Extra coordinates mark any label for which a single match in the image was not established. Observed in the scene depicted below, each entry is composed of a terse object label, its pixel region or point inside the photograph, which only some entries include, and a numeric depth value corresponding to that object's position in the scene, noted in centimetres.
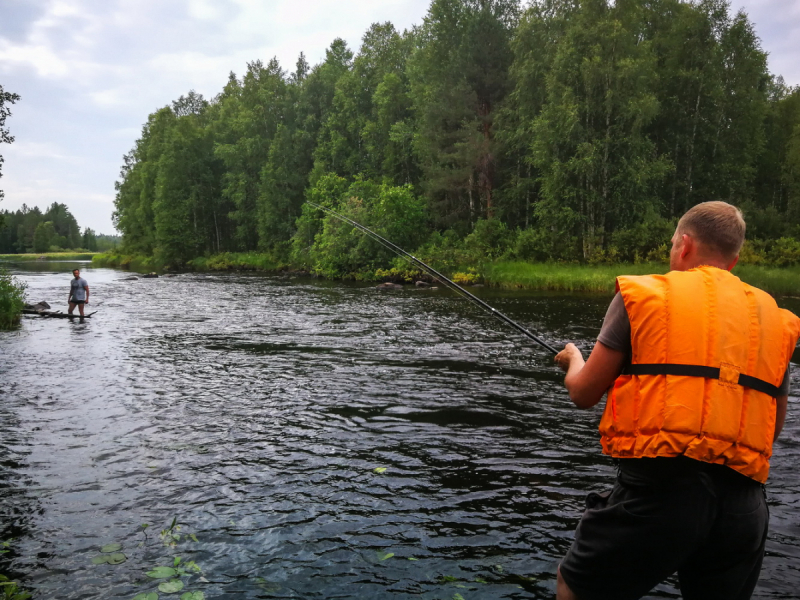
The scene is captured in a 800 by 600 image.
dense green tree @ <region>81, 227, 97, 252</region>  18200
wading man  2078
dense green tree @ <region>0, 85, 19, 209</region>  1661
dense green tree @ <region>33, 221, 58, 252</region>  15738
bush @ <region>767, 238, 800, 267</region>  3073
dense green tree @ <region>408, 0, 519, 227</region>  4294
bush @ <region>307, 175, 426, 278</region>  4181
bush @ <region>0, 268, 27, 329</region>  1831
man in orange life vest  265
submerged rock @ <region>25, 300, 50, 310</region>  2252
